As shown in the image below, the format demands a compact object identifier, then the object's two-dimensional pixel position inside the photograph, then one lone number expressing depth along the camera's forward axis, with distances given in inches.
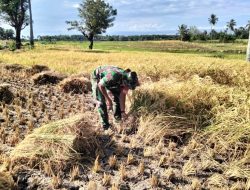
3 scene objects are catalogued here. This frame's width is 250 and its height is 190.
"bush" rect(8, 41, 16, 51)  664.9
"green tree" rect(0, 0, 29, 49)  789.7
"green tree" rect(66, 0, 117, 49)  1013.3
